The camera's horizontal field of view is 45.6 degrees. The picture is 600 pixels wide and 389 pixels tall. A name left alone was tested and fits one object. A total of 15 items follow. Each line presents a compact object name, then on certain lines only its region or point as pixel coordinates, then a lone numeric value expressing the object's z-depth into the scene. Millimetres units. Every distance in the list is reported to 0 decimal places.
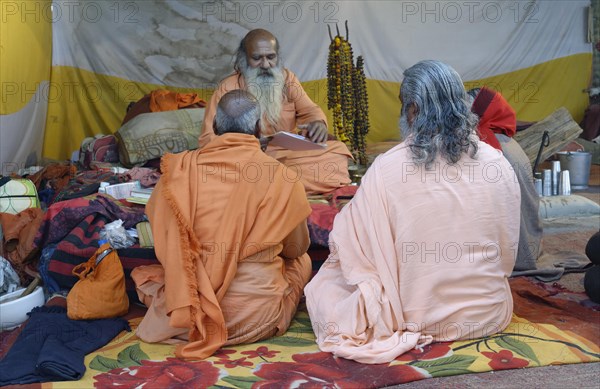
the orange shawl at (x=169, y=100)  7418
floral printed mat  3129
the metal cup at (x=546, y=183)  6816
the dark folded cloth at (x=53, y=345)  3111
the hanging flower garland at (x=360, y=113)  6801
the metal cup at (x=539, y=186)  6742
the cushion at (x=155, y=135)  6742
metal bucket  7795
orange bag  3832
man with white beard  5375
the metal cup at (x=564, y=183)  6887
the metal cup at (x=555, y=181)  6855
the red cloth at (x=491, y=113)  4594
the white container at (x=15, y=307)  3910
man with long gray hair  3377
